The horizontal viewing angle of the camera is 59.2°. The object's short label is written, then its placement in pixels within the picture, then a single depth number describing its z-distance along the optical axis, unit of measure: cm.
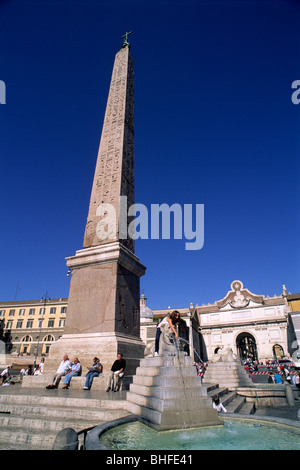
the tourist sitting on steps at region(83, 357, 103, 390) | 582
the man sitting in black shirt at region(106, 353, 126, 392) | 562
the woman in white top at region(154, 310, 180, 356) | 474
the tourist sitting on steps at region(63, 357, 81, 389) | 604
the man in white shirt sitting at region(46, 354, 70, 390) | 607
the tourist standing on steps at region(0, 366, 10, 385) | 1379
